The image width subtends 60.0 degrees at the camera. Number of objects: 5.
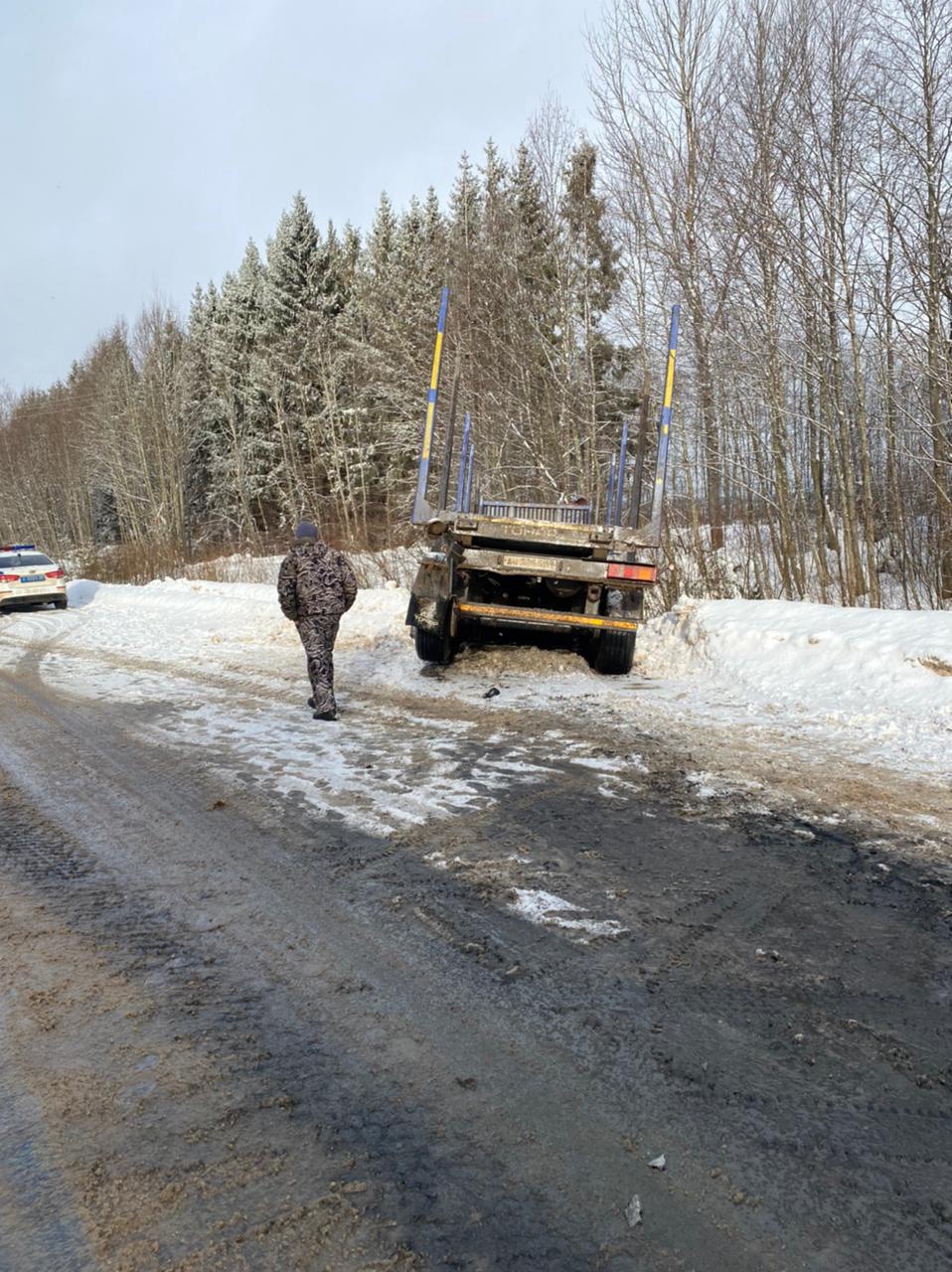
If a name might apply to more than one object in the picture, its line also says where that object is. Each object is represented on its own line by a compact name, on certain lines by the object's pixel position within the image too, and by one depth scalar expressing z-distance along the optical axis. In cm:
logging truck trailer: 817
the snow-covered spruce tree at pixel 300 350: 3516
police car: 2027
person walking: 723
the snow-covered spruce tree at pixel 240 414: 3909
